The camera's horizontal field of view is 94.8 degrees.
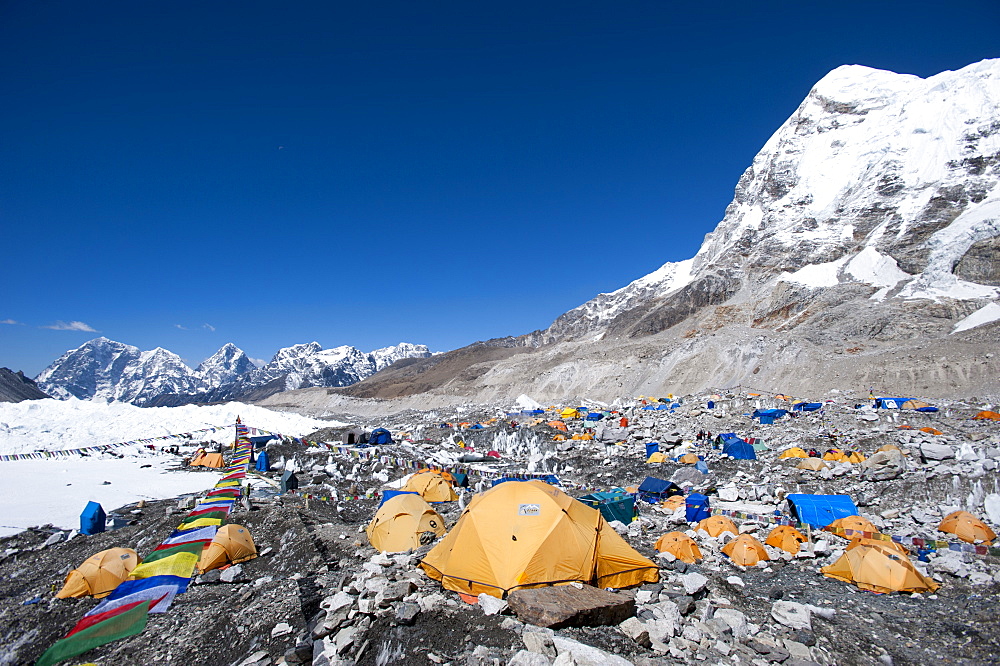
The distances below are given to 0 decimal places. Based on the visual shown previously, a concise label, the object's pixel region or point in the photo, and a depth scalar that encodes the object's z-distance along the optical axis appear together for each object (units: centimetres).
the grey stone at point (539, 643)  494
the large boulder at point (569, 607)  563
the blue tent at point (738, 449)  1892
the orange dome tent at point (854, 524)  1029
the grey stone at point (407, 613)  567
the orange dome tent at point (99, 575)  873
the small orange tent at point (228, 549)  944
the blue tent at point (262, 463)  2250
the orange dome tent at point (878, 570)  782
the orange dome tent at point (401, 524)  1038
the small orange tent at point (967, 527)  955
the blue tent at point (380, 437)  2978
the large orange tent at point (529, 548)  698
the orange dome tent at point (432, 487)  1600
